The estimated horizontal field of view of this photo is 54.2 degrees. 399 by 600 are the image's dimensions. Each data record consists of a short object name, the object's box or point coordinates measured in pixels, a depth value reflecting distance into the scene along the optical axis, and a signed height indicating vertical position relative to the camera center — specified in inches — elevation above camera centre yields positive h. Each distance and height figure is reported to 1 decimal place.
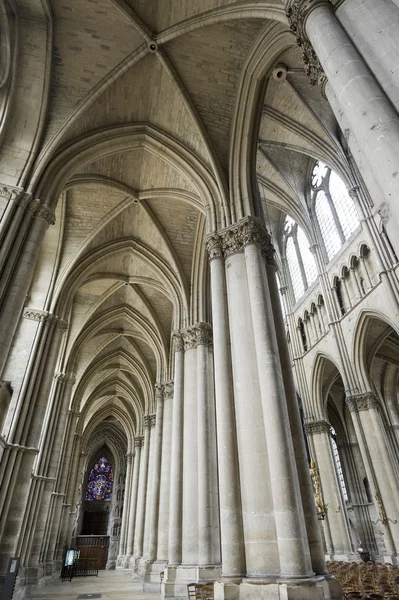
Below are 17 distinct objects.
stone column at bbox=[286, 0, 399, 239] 136.6 +155.2
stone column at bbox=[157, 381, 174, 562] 516.7 +93.5
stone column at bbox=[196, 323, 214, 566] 366.3 +100.6
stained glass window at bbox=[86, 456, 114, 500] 1489.9 +294.7
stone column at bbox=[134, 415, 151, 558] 753.6 +129.7
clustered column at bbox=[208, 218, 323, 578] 227.0 +84.4
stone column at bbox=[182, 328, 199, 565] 390.5 +106.4
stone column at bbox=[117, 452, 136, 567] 1027.9 +139.1
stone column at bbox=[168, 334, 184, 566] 409.4 +100.5
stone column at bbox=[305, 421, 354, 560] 605.6 +100.6
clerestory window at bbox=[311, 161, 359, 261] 626.8 +495.5
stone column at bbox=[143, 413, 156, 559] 705.2 +89.9
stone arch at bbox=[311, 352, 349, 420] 681.6 +273.1
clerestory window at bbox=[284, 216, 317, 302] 724.0 +493.1
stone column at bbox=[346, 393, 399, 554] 500.4 +116.7
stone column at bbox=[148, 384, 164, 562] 537.0 +116.8
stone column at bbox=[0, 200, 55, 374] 274.7 +190.9
